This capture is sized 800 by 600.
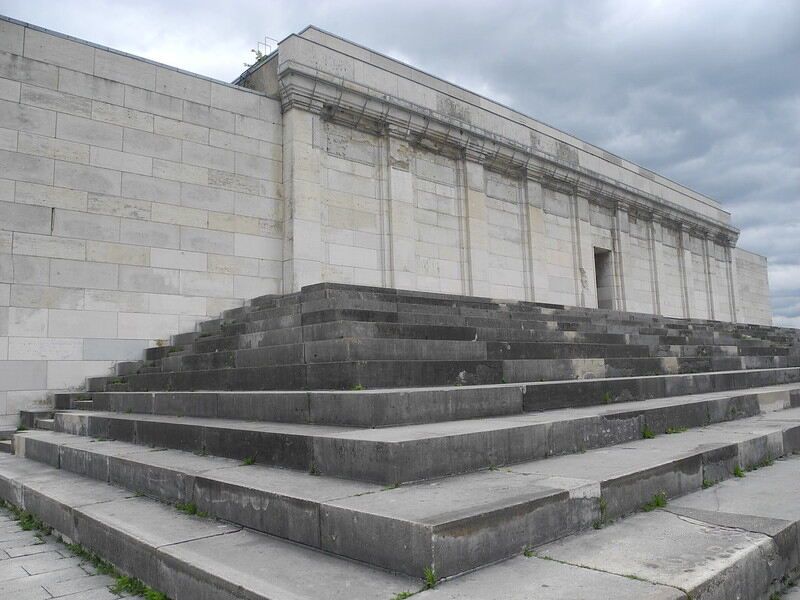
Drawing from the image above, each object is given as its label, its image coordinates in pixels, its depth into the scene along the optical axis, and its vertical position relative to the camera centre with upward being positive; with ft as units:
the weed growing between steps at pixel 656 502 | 12.69 -3.04
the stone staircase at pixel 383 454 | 9.67 -2.34
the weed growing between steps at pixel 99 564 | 11.48 -4.14
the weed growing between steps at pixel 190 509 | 13.72 -3.19
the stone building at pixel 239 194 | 34.71 +13.52
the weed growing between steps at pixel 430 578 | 8.81 -3.11
